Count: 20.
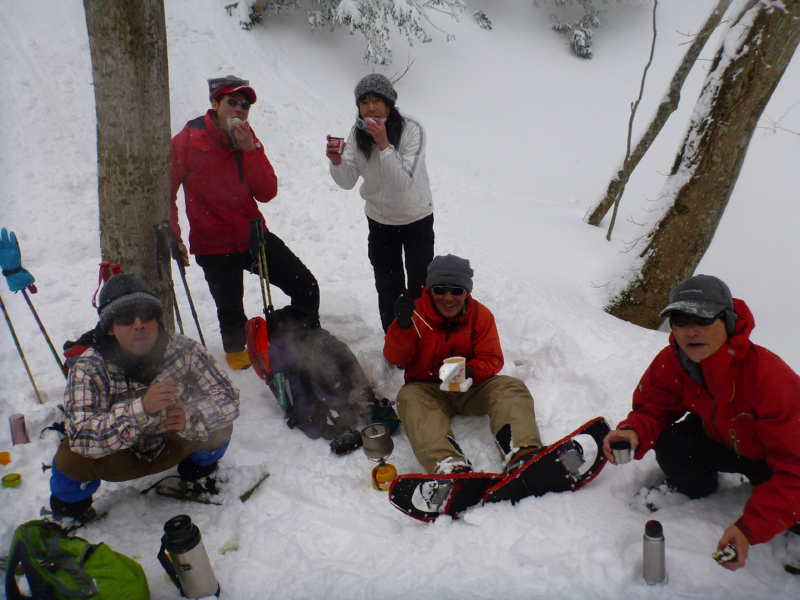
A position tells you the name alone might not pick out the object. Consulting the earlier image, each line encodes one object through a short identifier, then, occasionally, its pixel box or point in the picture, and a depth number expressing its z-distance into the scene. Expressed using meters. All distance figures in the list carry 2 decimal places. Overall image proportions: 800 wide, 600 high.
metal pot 3.22
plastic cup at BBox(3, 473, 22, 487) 2.96
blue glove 3.19
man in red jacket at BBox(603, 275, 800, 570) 2.09
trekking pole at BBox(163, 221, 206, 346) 3.62
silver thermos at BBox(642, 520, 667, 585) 2.12
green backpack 2.00
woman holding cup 3.63
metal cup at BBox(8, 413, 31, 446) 3.21
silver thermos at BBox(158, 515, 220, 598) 2.20
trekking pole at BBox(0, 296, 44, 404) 3.44
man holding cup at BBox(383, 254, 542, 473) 3.15
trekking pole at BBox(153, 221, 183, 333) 3.61
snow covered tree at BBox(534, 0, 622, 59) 20.67
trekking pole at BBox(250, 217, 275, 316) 3.73
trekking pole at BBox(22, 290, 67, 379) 3.40
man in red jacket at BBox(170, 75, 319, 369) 3.68
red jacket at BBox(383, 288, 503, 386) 3.51
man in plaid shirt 2.50
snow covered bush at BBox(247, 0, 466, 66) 13.14
